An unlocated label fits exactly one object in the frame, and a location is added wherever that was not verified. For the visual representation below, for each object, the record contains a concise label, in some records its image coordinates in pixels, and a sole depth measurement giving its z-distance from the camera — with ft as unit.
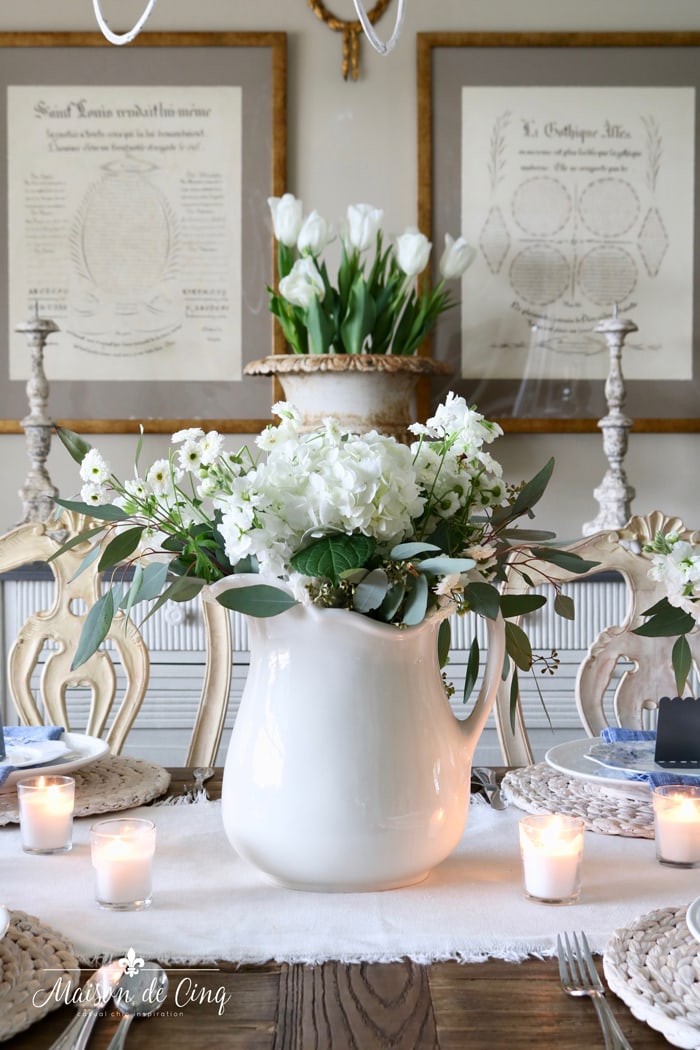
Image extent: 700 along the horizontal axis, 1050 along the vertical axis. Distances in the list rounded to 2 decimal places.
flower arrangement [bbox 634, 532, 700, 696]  3.30
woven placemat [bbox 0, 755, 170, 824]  3.43
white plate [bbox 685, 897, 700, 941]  2.13
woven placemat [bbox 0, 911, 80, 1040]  2.01
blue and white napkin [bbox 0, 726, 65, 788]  3.95
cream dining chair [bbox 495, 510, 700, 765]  4.90
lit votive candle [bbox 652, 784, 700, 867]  2.90
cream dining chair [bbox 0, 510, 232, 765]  4.91
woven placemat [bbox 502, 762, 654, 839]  3.25
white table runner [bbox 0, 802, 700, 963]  2.38
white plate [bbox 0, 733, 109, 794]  3.53
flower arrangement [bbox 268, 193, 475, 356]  6.85
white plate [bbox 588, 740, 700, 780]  3.51
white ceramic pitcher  2.66
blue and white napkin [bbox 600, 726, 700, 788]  3.38
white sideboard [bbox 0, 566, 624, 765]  6.88
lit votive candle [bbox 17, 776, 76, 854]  3.01
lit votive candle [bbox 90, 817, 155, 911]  2.58
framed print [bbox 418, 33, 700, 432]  7.70
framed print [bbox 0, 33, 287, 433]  7.70
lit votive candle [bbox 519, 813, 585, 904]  2.61
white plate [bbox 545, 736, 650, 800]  3.44
